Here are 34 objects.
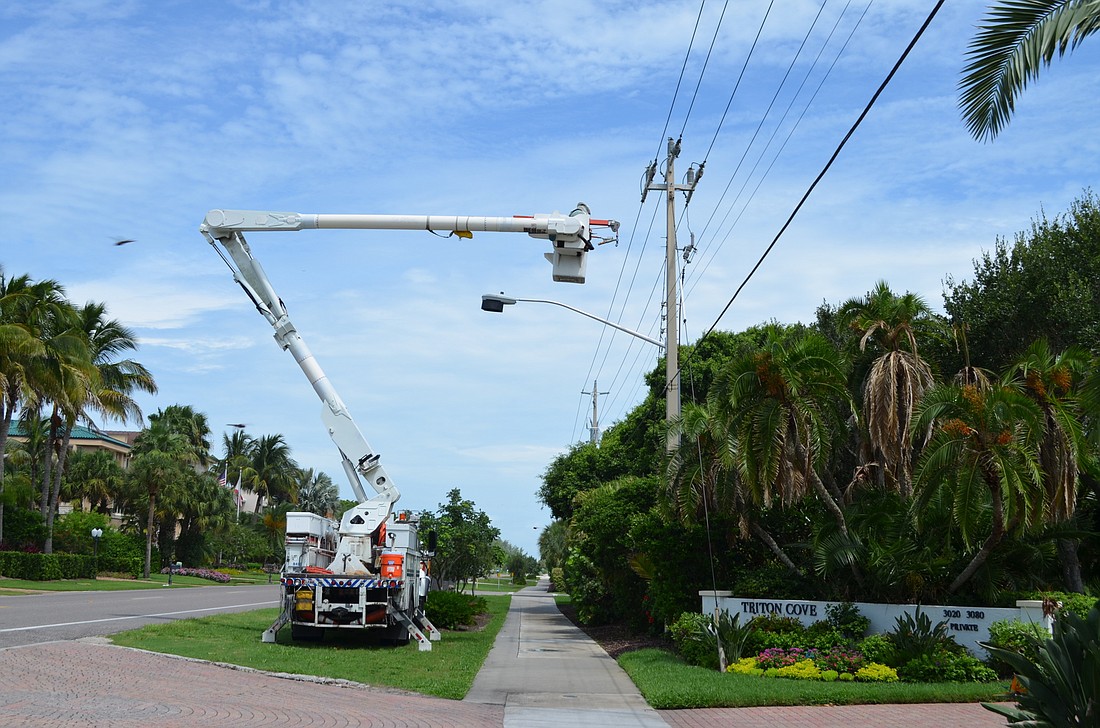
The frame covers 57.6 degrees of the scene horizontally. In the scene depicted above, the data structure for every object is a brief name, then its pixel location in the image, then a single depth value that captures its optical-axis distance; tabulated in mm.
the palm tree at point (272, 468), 94000
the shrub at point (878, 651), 15898
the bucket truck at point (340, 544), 18922
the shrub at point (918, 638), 15586
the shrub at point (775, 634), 16875
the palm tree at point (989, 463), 15289
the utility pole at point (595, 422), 65881
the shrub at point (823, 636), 16578
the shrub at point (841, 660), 15688
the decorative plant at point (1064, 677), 7738
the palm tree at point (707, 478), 19375
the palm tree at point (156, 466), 57875
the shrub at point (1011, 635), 14594
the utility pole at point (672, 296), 21544
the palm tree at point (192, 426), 74850
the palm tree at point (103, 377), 43094
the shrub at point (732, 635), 16781
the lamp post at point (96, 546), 48075
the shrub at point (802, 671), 15531
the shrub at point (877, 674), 15203
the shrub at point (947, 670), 15086
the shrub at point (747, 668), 16031
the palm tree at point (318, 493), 108944
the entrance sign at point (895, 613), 15691
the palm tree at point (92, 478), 62594
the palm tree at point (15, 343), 38312
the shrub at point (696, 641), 17172
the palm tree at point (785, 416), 17891
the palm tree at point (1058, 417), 16062
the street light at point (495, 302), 20703
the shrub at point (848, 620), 17188
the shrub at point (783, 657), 16094
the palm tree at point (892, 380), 20531
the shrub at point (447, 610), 26312
